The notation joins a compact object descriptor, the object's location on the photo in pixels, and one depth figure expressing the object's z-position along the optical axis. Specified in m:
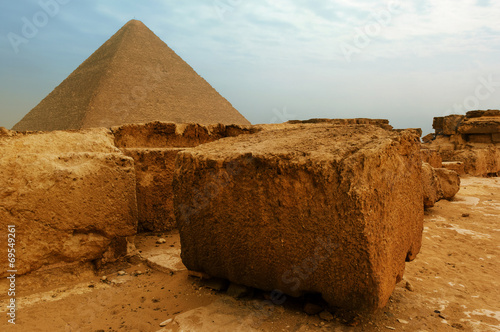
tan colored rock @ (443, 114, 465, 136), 10.95
